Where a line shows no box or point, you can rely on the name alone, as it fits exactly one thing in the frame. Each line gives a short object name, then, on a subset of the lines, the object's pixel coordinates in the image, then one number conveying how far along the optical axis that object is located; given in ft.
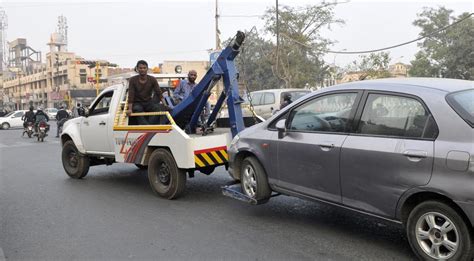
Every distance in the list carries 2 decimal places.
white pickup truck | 20.89
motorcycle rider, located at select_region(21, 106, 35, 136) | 73.65
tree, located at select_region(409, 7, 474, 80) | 102.59
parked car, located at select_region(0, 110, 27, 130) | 113.29
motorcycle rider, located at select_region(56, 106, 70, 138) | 67.51
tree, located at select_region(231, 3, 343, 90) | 107.45
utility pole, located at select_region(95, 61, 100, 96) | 84.75
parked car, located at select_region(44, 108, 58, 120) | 159.49
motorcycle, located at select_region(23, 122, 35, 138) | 73.97
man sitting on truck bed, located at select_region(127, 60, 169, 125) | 23.77
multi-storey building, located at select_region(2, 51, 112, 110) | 229.45
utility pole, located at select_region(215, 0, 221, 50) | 90.39
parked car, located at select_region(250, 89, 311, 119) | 53.01
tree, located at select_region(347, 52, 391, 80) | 103.62
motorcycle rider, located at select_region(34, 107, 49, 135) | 67.51
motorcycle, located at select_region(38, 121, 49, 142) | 64.95
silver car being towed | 11.55
